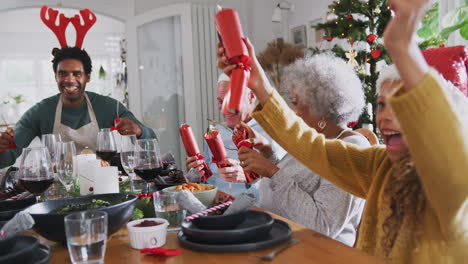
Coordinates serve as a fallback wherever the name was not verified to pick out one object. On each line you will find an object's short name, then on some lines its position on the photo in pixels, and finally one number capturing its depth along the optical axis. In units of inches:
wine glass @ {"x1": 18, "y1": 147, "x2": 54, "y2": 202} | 51.9
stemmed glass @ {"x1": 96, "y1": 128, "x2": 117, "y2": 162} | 75.4
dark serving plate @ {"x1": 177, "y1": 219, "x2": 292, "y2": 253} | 39.1
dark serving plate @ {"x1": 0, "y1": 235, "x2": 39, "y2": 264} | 34.4
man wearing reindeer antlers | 115.9
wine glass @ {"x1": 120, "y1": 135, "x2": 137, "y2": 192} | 65.1
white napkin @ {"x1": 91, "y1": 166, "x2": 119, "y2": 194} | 58.9
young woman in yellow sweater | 27.5
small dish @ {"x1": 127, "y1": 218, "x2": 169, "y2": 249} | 41.4
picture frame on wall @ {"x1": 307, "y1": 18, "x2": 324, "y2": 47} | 175.4
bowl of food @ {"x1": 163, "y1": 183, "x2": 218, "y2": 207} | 55.5
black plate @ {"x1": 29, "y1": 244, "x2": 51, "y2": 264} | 36.4
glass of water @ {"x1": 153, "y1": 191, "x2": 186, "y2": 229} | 48.8
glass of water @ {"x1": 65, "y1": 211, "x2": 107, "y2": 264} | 34.9
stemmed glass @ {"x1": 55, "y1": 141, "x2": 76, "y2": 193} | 62.4
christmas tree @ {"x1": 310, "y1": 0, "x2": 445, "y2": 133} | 120.5
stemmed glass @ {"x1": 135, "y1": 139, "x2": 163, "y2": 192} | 59.9
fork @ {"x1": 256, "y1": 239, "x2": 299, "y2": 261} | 37.1
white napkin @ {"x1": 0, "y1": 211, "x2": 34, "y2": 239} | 38.9
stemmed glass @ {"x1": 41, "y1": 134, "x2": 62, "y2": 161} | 67.7
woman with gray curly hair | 58.5
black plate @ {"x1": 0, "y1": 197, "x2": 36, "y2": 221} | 54.5
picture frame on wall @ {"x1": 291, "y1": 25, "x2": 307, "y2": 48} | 187.0
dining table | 37.1
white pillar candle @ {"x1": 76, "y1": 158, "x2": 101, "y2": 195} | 64.4
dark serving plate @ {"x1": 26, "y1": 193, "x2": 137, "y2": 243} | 41.4
